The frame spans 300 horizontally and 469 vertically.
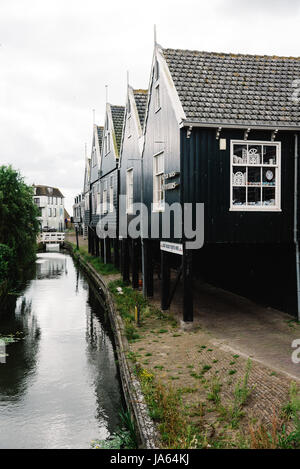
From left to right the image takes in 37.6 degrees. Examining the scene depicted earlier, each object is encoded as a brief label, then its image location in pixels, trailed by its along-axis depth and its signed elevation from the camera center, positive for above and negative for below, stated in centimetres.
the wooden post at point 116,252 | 2751 -160
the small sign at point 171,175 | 1258 +153
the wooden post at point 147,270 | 1756 -174
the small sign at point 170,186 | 1269 +121
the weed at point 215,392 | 755 -295
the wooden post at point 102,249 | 3303 -170
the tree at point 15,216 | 2530 +68
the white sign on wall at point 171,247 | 1276 -65
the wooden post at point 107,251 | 2931 -167
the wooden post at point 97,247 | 3543 -164
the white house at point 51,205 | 8912 +461
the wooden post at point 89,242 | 3835 -133
